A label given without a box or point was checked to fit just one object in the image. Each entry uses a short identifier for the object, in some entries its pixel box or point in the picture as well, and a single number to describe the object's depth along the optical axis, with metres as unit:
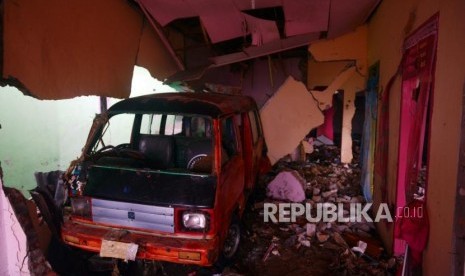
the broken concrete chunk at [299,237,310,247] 4.36
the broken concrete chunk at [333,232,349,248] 4.27
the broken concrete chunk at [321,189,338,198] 6.24
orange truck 2.89
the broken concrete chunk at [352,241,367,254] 4.02
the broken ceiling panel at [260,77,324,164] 7.86
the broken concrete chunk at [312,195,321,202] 6.02
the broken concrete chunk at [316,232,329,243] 4.45
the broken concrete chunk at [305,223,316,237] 4.64
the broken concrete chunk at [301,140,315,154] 8.76
